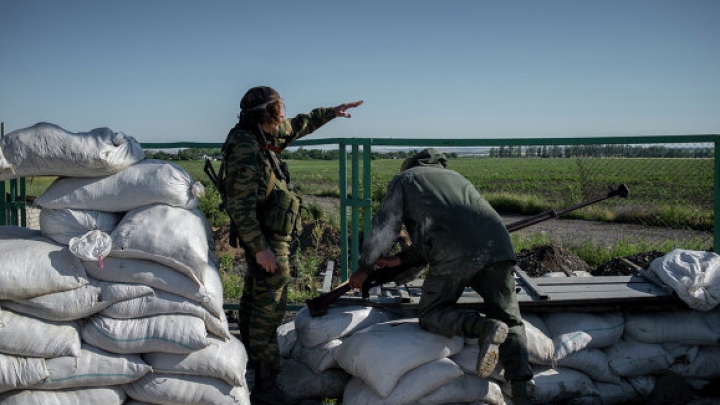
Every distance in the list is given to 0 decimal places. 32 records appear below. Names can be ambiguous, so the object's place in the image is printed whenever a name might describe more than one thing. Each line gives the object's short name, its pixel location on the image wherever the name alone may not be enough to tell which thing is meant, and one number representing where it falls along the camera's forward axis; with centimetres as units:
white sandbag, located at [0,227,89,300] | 311
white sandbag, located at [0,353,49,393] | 303
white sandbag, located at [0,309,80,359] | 306
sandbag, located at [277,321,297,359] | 419
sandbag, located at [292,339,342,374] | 378
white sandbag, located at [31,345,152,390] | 310
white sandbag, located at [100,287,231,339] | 324
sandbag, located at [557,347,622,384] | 389
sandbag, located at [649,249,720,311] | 400
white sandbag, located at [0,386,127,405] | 309
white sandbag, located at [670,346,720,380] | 405
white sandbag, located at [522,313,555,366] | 362
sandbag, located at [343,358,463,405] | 337
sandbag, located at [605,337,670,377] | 398
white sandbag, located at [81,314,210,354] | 318
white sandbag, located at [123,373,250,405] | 325
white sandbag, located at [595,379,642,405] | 389
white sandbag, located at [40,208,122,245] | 340
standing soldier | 349
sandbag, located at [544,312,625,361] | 388
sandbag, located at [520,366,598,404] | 377
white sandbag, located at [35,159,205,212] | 340
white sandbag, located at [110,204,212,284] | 328
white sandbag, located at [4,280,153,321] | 315
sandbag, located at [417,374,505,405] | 343
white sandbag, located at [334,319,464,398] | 338
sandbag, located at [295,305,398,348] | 381
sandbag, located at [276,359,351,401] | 384
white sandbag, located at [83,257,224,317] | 328
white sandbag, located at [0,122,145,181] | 329
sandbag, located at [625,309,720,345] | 404
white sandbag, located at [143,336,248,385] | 327
